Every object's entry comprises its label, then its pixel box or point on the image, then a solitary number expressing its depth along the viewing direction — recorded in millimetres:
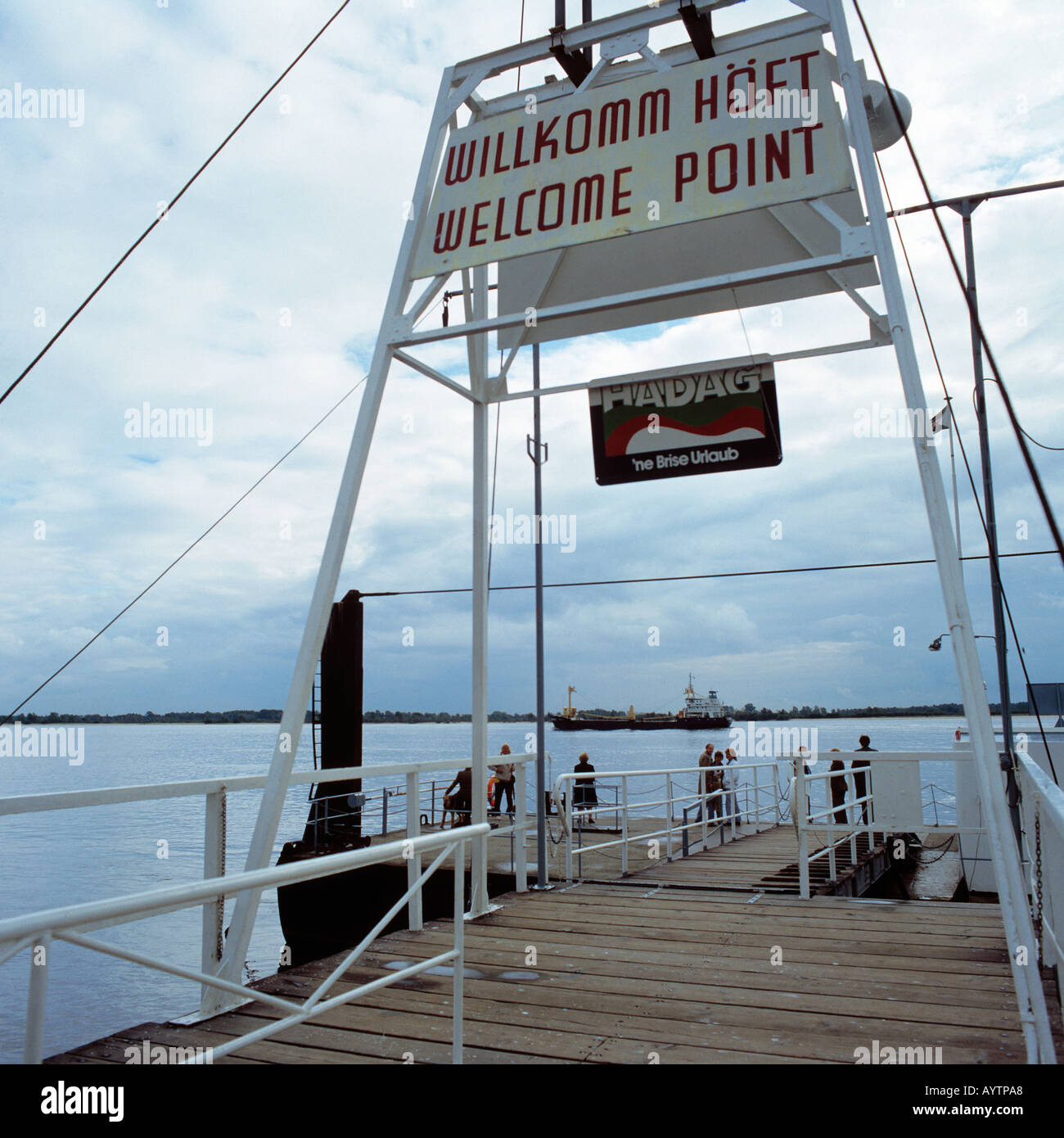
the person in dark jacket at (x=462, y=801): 15508
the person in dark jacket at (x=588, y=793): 14620
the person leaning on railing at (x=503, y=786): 16716
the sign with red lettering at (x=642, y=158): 5129
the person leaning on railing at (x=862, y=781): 13547
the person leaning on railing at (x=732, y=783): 12736
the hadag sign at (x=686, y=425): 6273
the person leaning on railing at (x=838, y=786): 15766
